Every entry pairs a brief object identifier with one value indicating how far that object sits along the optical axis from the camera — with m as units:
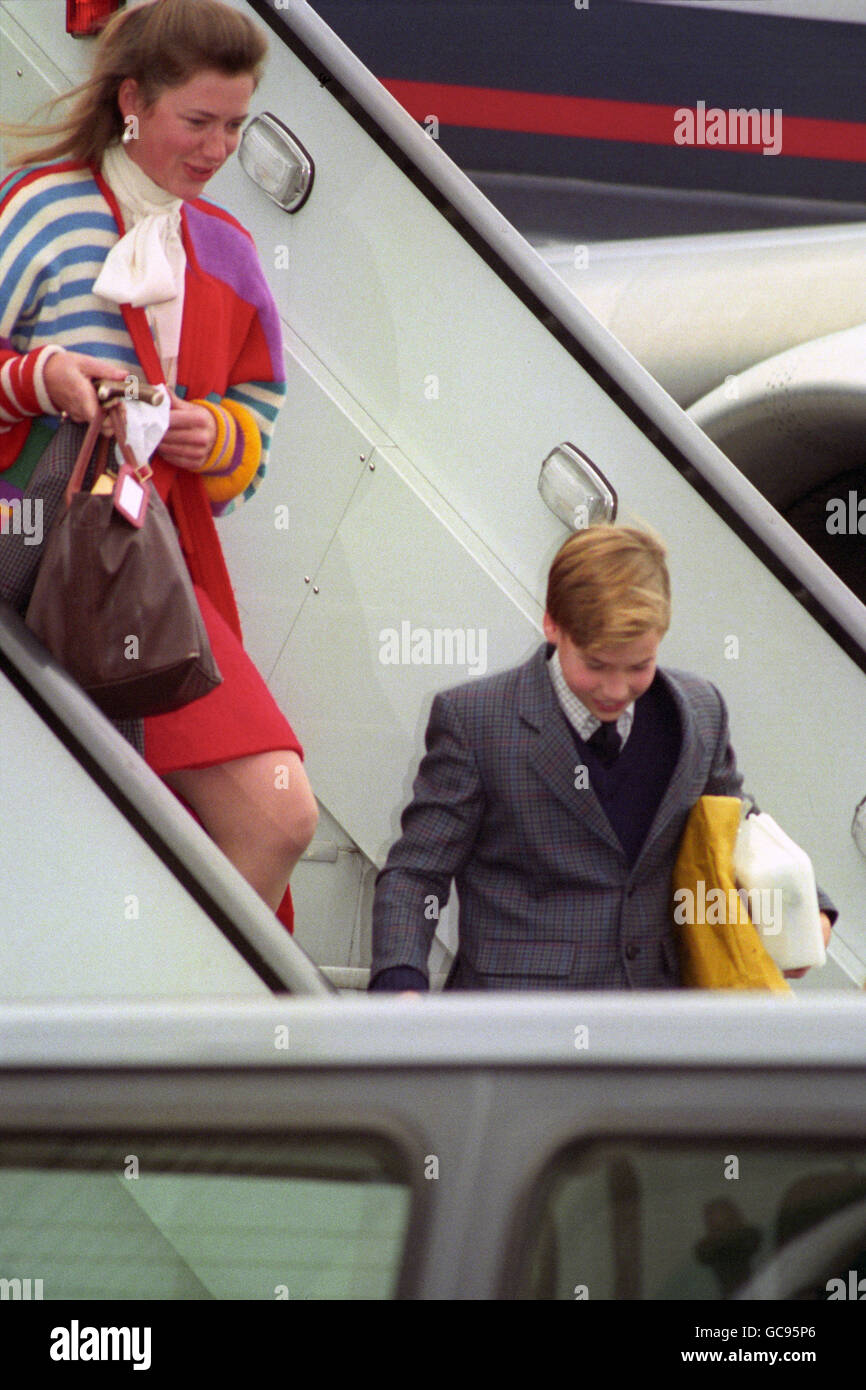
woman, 5.06
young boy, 4.96
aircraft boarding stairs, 6.67
